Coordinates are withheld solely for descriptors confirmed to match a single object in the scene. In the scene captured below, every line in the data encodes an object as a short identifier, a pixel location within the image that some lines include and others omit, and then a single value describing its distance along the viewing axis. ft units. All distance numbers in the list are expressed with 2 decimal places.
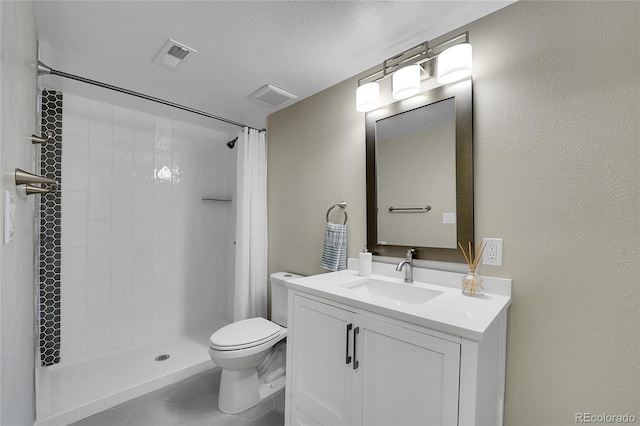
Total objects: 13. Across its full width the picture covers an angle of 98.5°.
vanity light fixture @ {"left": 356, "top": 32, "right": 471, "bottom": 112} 4.27
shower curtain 7.66
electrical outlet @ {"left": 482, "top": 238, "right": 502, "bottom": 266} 4.13
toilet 5.56
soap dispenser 5.40
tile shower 7.14
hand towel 6.01
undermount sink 4.52
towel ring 6.30
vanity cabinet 3.03
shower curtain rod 4.80
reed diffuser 4.05
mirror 4.51
